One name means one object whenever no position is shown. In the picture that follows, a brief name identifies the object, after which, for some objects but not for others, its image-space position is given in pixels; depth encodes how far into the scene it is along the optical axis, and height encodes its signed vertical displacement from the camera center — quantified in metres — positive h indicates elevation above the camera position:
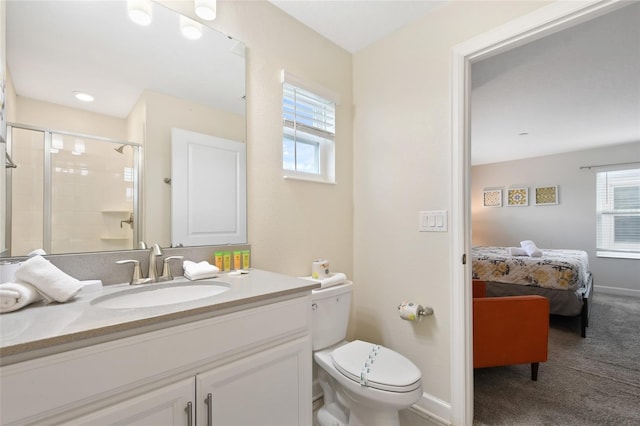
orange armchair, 1.93 -0.82
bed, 3.01 -0.76
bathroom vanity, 0.62 -0.40
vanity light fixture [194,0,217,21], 1.36 +0.99
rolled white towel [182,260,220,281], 1.25 -0.26
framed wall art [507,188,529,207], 5.55 +0.32
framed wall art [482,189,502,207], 5.89 +0.32
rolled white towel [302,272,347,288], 1.67 -0.41
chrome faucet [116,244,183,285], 1.18 -0.25
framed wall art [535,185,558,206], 5.18 +0.34
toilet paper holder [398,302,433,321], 1.68 -0.59
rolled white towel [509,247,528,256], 3.95 -0.55
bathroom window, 1.80 +0.55
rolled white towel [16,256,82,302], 0.82 -0.20
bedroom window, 4.53 -0.01
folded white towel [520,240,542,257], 3.77 -0.51
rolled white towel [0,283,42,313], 0.75 -0.23
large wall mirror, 1.03 +0.40
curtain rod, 4.46 +0.80
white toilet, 1.25 -0.76
